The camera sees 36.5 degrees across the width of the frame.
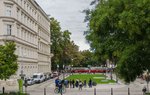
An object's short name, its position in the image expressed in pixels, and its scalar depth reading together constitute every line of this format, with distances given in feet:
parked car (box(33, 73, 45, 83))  139.14
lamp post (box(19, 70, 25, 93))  75.46
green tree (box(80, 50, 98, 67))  378.10
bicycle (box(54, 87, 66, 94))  86.33
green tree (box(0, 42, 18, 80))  68.92
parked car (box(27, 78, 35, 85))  127.23
